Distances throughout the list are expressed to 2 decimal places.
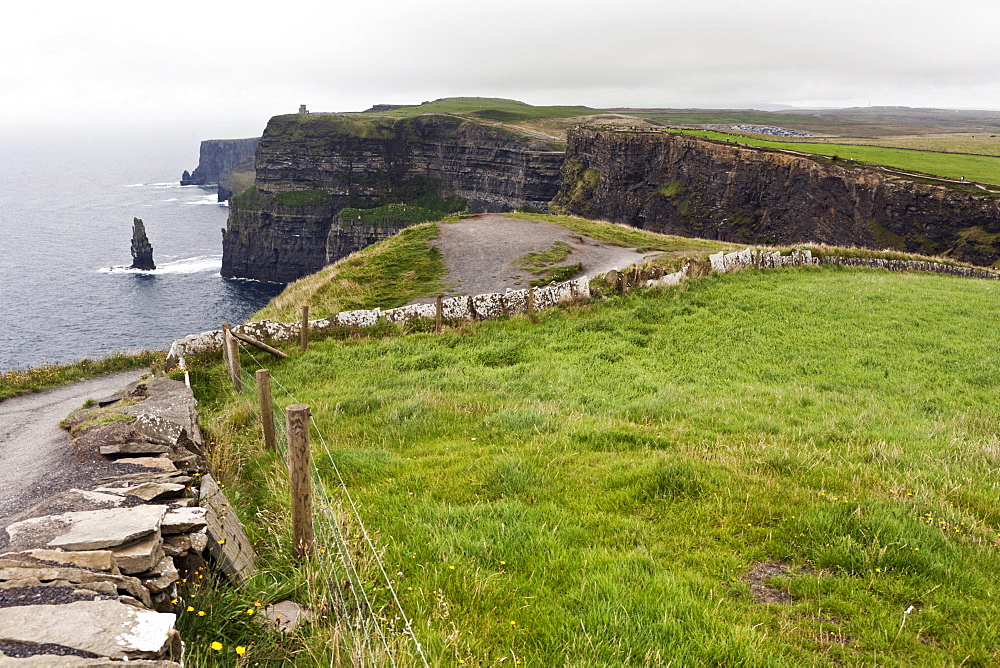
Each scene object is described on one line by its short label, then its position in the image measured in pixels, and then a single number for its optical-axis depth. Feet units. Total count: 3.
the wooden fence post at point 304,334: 60.45
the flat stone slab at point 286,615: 16.99
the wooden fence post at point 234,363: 49.93
